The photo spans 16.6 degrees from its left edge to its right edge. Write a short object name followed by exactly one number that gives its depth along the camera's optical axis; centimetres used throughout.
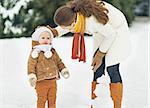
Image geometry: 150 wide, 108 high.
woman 530
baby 530
